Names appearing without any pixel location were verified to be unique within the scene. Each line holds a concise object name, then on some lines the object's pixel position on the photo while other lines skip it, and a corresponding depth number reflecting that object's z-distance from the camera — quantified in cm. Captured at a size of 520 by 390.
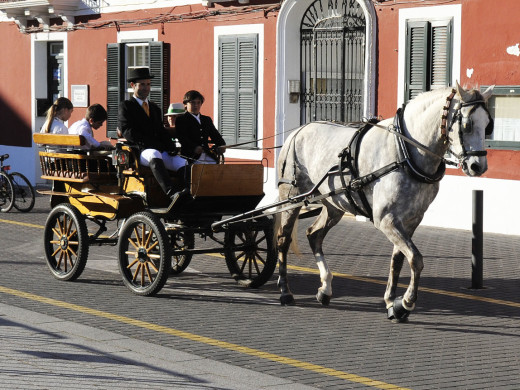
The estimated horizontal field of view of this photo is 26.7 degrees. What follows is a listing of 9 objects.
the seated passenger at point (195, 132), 1095
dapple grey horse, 862
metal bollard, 1087
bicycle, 1817
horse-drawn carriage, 1029
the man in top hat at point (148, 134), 1028
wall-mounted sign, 2283
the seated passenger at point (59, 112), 1337
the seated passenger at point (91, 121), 1202
